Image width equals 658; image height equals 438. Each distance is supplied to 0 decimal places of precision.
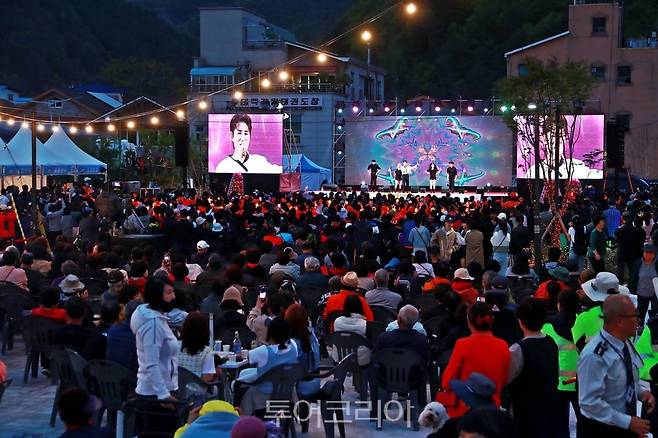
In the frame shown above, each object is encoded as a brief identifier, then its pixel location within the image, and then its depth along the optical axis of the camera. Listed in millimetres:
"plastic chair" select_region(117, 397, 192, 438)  6082
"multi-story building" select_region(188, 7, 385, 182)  47219
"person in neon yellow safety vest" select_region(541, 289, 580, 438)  5828
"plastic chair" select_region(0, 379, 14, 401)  5935
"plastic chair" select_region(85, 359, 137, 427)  6879
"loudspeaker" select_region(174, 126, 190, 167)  28594
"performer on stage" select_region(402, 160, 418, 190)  37600
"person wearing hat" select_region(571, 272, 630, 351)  6516
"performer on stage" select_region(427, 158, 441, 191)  36188
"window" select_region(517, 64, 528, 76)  47081
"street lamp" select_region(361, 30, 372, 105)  21966
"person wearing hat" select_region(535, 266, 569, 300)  8883
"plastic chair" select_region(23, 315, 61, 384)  9023
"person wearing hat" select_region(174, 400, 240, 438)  4641
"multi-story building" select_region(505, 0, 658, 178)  44125
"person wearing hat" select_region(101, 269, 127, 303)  9126
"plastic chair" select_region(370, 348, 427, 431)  7699
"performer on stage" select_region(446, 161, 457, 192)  36000
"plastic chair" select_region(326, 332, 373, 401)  8227
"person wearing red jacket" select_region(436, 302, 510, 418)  5324
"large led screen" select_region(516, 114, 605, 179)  30500
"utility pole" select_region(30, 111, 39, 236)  19672
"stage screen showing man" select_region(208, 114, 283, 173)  36625
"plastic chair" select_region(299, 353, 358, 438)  7172
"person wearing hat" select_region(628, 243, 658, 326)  10898
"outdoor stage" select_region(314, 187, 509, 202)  33188
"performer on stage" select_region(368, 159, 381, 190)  37406
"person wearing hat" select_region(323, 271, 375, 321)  9031
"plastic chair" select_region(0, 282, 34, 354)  10430
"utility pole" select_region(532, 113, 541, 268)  15656
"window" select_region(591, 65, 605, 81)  45031
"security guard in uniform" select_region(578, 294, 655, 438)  4750
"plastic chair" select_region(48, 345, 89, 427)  7188
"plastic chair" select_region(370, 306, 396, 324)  9430
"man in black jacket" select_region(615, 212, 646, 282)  13328
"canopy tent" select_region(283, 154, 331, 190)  39062
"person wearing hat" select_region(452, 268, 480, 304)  9016
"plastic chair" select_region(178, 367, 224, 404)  6547
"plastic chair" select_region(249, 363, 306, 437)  6703
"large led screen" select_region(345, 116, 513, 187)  37125
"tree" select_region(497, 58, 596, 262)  22109
